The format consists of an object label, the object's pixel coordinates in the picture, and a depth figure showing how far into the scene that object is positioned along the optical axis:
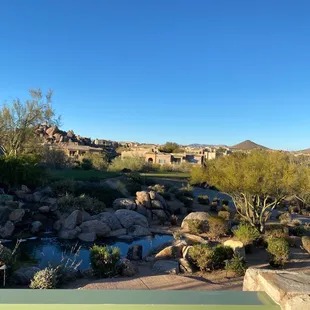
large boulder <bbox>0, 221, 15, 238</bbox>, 13.89
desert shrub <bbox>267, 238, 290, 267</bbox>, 10.09
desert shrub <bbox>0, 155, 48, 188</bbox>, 19.95
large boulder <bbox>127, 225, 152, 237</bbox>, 15.82
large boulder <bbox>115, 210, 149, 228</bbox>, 16.74
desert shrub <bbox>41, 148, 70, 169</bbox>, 38.31
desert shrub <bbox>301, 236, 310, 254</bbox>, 12.01
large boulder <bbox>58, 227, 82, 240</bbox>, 14.49
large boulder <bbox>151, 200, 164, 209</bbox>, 20.44
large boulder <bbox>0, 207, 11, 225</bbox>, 14.61
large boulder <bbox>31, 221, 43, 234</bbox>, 14.89
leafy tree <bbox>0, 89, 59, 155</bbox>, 25.05
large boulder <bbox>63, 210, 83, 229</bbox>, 15.32
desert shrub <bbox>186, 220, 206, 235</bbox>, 15.26
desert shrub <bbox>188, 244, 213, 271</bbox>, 9.61
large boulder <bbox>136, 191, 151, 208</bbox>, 20.26
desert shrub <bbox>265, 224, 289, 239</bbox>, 13.32
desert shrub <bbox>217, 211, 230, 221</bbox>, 19.41
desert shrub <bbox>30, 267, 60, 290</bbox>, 7.19
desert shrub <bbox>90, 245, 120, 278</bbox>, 8.70
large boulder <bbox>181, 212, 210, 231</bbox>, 16.11
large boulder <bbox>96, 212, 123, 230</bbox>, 16.19
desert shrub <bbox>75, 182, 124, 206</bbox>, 20.96
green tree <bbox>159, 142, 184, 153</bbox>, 69.62
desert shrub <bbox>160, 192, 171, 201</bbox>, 24.09
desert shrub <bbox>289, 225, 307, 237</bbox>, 15.25
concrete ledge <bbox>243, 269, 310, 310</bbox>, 2.29
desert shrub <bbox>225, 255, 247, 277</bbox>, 9.25
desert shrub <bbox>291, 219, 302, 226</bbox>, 17.80
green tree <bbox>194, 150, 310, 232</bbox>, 13.31
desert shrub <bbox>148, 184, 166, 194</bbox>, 25.19
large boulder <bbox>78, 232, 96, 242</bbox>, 14.34
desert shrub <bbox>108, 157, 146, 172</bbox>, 39.60
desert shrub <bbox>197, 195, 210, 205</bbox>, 25.53
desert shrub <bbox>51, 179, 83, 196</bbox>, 20.78
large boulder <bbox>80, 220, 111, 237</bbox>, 15.08
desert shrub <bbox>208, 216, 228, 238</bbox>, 14.55
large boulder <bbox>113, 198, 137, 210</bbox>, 19.74
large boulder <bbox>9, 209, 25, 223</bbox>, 15.09
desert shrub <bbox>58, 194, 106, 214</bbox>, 17.80
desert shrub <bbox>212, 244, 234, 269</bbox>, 9.74
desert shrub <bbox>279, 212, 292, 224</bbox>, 18.74
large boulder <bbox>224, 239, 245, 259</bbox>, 10.46
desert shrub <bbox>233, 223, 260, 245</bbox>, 12.09
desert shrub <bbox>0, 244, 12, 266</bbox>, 8.00
